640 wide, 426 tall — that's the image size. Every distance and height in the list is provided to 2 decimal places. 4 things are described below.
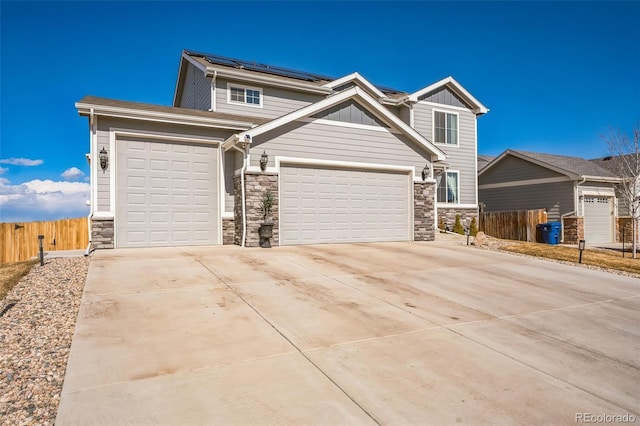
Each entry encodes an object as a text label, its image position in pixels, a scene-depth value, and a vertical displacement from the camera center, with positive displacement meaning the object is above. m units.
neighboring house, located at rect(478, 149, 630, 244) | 18.16 +1.01
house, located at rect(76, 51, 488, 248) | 10.14 +1.30
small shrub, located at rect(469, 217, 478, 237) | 18.33 -0.74
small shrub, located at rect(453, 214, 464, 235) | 17.75 -0.75
